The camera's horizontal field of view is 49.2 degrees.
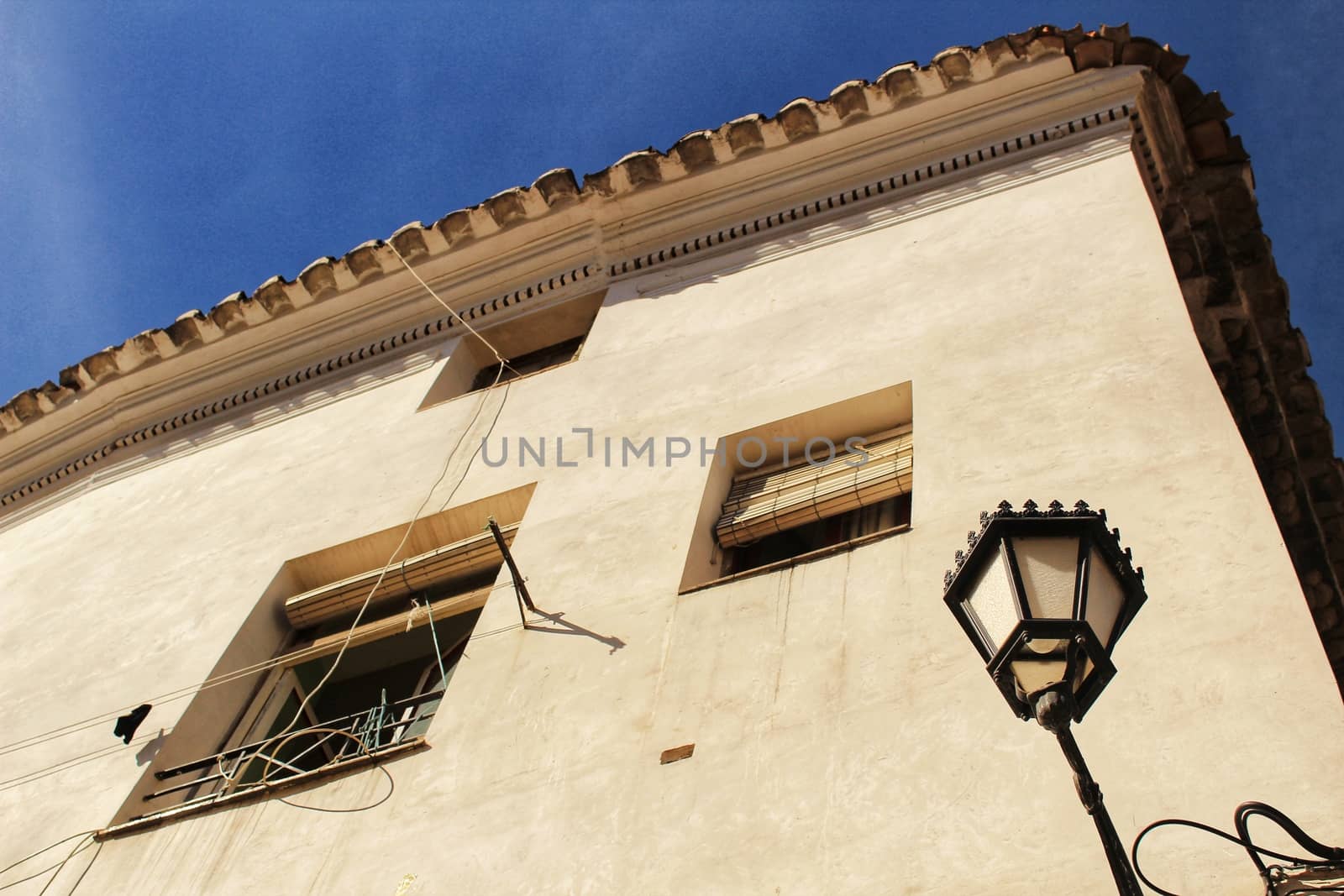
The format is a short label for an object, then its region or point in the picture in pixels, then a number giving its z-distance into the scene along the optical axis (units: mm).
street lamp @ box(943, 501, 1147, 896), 3047
